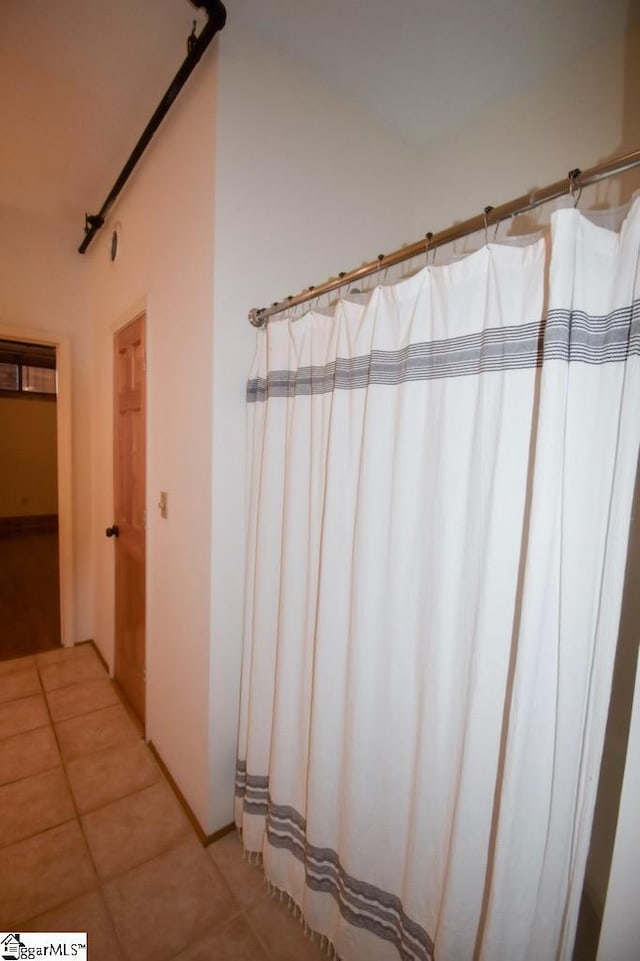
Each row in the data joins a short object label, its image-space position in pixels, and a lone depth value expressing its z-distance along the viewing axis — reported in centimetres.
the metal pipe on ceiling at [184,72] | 116
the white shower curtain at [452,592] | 67
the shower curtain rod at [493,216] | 62
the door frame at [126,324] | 186
